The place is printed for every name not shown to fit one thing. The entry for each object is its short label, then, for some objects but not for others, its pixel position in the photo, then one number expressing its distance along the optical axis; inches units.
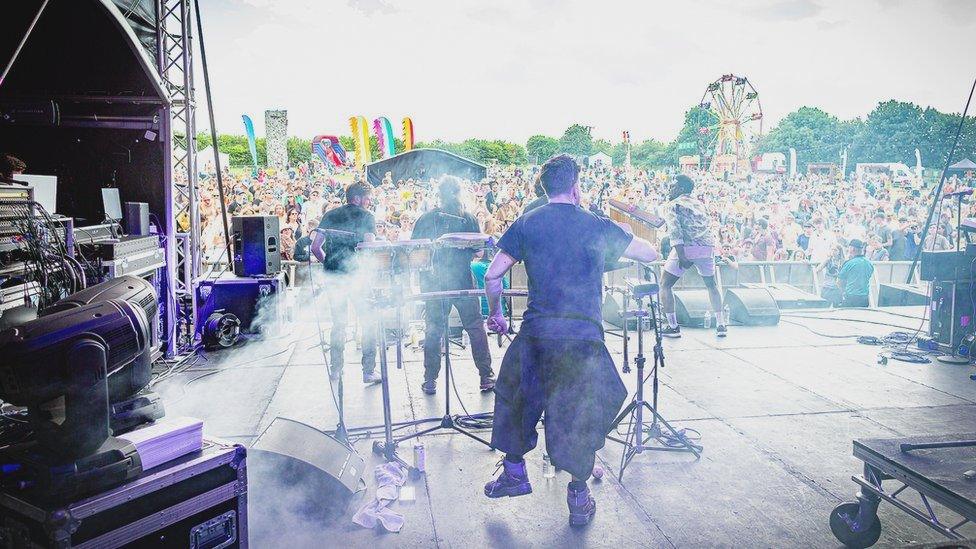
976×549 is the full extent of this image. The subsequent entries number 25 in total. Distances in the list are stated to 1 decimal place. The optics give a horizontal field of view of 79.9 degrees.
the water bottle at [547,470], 143.9
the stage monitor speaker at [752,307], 331.3
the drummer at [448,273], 195.2
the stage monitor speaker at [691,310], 321.7
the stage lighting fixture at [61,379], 69.4
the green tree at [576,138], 1691.7
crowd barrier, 356.8
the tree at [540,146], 1713.8
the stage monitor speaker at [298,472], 119.0
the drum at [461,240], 144.9
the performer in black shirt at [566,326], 116.0
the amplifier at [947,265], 263.6
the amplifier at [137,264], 200.4
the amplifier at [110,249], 201.0
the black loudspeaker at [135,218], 239.4
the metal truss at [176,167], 252.7
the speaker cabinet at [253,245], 290.5
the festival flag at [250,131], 912.3
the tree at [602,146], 2146.9
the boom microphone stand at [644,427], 145.0
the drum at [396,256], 141.6
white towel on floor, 120.6
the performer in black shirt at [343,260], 202.2
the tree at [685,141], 2307.0
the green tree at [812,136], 2465.6
